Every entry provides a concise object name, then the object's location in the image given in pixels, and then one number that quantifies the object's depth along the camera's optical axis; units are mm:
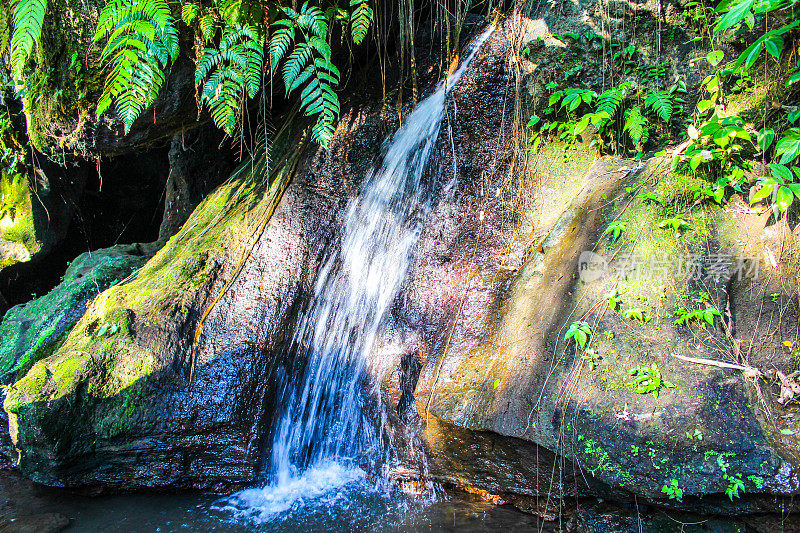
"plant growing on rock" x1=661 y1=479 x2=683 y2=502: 2256
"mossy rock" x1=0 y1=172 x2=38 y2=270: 5336
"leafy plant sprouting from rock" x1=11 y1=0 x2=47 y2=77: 2920
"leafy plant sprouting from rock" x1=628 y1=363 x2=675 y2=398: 2455
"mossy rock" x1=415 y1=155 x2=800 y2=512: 2293
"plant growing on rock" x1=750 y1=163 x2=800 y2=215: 2506
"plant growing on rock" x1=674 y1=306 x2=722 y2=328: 2576
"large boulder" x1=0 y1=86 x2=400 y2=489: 3217
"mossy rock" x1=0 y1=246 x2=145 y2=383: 4024
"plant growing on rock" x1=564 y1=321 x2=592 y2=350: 2637
